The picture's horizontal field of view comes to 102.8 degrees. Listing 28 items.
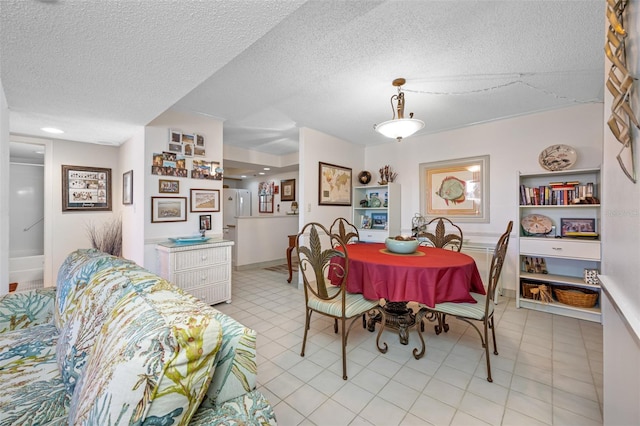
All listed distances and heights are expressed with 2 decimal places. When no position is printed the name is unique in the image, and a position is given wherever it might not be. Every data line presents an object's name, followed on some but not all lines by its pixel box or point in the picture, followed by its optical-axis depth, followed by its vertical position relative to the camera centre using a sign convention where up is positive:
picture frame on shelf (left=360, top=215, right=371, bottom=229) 4.47 -0.17
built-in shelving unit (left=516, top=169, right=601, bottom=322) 2.67 -0.34
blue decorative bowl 2.26 -0.30
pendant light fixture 2.27 +0.80
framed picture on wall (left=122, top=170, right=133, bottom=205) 3.19 +0.32
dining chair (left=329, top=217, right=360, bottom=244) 4.28 -0.28
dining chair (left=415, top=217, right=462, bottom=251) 2.84 -0.28
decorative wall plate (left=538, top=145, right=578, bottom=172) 2.93 +0.65
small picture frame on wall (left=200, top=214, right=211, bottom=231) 3.20 -0.12
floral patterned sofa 0.58 -0.43
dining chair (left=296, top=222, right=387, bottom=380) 1.81 -0.66
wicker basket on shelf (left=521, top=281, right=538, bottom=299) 2.99 -0.90
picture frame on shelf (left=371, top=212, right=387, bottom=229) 4.37 -0.13
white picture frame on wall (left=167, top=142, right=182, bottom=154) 2.95 +0.75
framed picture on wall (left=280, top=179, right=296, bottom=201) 6.34 +0.58
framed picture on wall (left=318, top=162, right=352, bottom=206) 3.93 +0.45
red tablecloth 1.78 -0.48
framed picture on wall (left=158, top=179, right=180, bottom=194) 2.88 +0.30
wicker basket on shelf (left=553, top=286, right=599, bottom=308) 2.65 -0.89
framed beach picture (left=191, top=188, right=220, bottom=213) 3.14 +0.16
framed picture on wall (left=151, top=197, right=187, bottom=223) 2.86 +0.04
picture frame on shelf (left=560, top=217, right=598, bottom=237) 2.77 -0.16
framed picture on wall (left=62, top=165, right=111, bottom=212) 3.44 +0.33
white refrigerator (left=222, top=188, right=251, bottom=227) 6.41 +0.24
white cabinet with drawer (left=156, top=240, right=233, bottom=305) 2.67 -0.61
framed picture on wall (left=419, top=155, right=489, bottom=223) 3.58 +0.36
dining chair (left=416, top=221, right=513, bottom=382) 1.74 -0.68
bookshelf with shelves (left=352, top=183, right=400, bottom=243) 4.11 +0.03
